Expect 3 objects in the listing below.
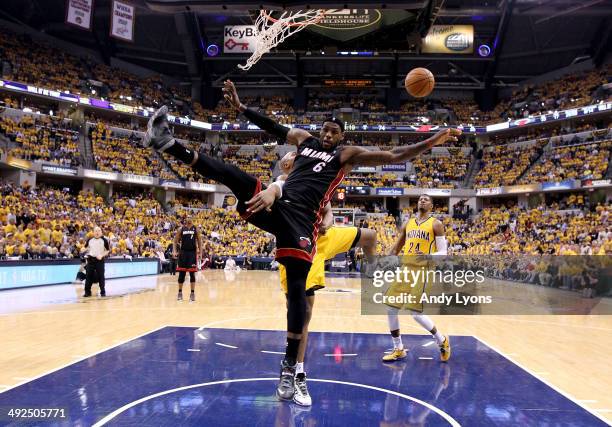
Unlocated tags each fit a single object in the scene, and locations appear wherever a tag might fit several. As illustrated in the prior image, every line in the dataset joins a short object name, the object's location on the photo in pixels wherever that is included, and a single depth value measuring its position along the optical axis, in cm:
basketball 598
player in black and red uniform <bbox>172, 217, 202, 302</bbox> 1158
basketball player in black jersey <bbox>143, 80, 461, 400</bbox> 370
